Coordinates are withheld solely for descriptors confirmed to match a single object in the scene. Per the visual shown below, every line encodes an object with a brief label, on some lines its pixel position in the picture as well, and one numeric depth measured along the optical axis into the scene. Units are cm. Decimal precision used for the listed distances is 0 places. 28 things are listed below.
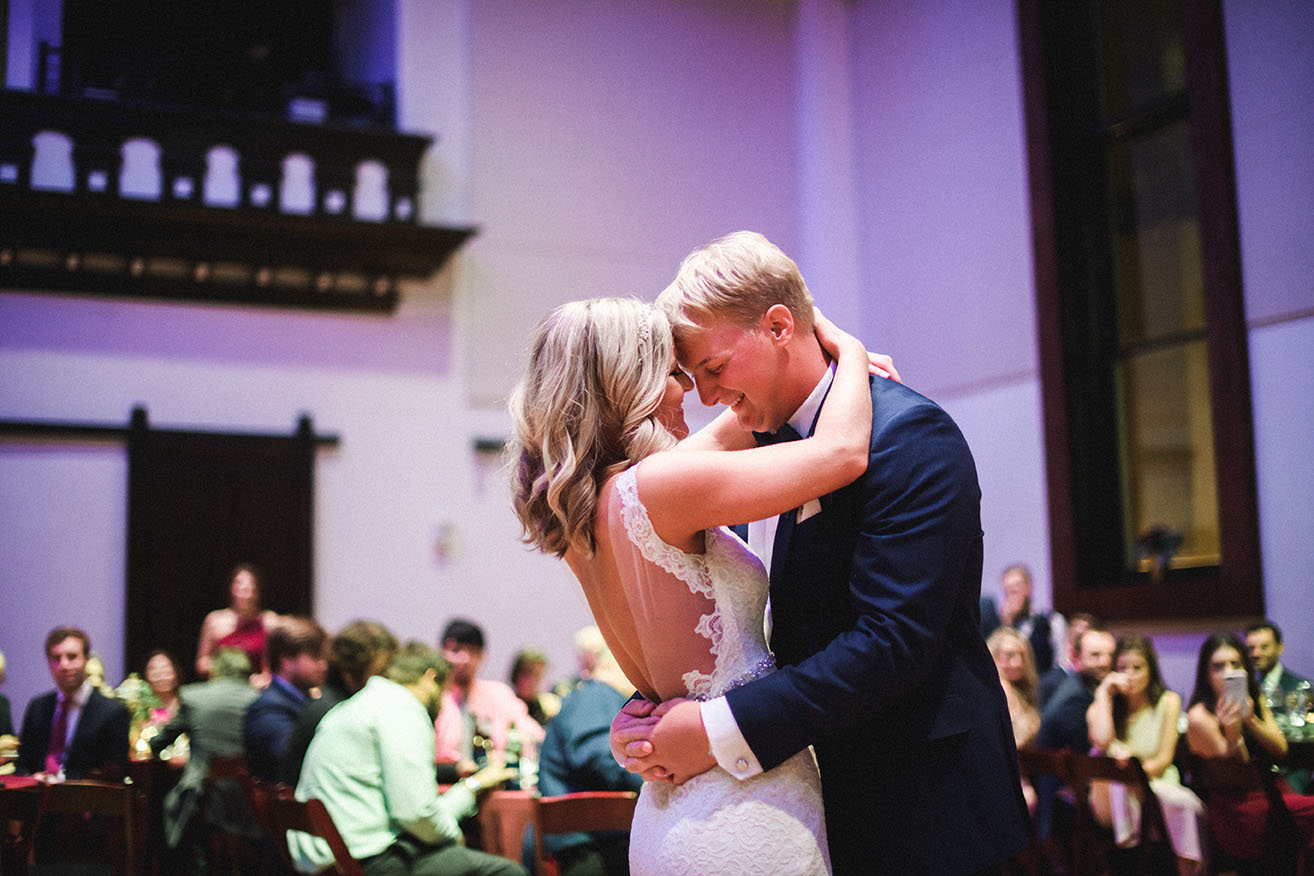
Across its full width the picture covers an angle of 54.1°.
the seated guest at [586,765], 434
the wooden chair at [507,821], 509
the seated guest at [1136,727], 527
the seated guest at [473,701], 617
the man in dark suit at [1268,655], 598
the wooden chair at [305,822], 377
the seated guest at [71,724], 588
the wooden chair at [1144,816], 439
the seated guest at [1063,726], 576
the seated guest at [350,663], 487
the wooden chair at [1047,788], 466
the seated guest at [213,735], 543
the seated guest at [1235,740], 445
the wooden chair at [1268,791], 403
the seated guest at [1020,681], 577
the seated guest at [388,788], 407
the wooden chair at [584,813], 381
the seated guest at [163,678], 723
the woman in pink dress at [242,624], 825
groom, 186
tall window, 776
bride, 192
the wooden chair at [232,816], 500
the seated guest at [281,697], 561
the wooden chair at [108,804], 407
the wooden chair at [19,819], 410
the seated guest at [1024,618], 757
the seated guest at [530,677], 762
